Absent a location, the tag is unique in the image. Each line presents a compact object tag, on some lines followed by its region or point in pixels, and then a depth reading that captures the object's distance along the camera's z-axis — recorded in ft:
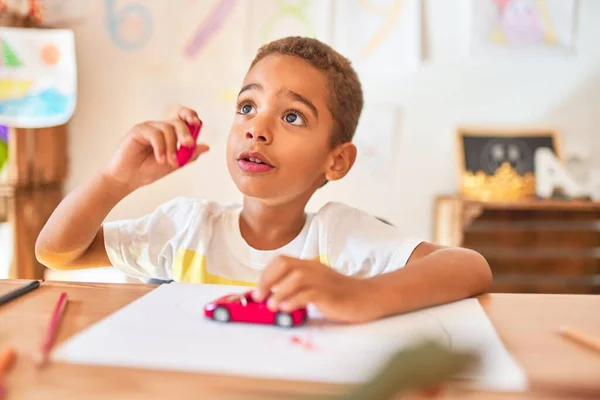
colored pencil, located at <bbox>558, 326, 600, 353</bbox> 1.38
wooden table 1.05
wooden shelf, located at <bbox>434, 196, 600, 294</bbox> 7.02
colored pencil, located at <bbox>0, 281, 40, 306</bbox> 1.72
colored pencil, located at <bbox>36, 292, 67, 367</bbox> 1.22
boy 2.60
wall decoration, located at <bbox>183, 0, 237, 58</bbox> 7.55
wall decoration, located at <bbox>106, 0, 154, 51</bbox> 7.49
